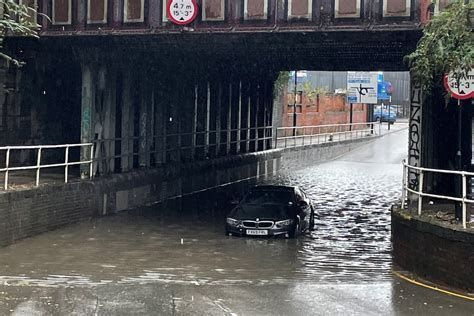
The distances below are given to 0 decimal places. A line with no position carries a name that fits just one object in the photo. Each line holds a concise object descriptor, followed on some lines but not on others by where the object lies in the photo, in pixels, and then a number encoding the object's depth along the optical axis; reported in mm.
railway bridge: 18828
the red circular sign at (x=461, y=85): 14359
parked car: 86462
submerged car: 19797
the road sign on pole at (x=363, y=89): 70062
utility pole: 54562
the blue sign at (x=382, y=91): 81025
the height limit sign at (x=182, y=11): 19609
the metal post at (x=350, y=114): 70794
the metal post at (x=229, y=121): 36469
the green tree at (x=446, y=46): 14570
